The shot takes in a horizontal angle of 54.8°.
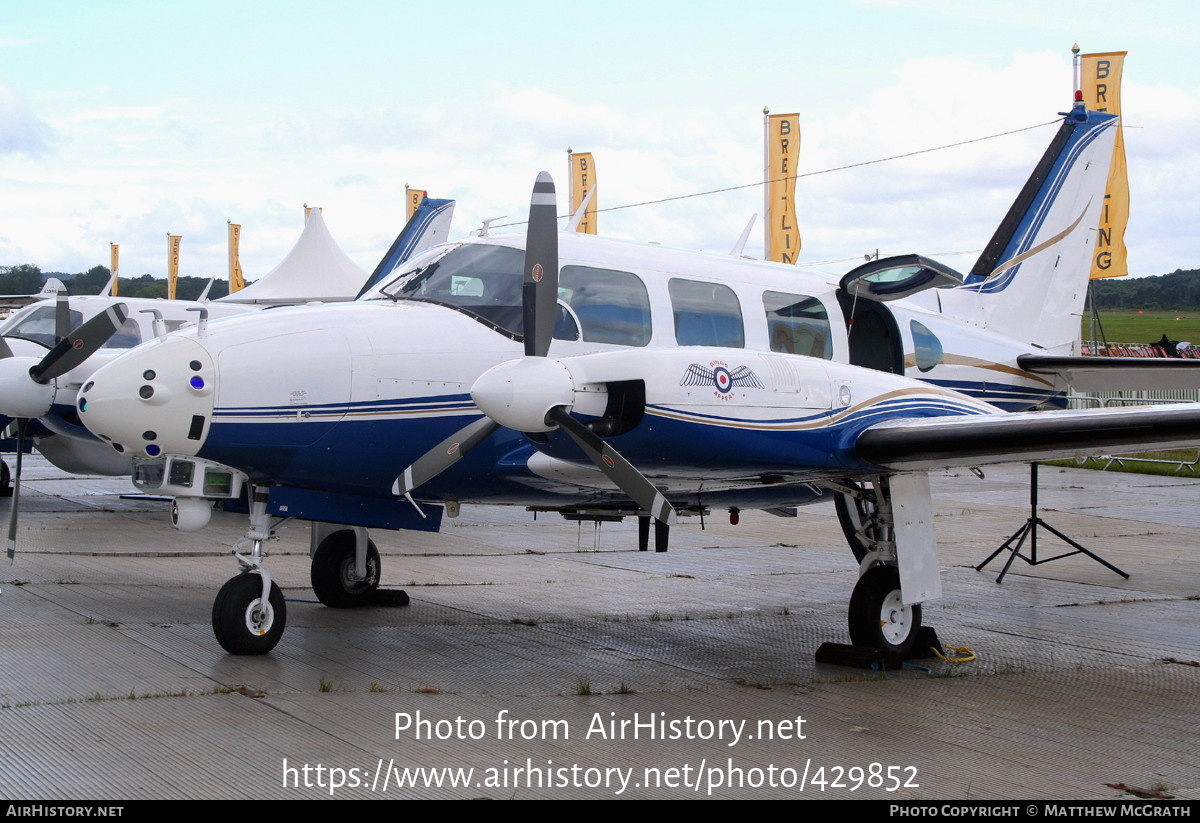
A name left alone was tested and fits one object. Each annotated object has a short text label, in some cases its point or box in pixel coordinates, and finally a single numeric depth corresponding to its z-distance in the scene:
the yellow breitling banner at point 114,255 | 58.94
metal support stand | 12.71
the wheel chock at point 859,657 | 8.20
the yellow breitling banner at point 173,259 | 53.25
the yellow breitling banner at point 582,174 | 35.75
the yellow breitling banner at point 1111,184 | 26.11
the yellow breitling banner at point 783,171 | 30.12
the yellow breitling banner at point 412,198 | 39.97
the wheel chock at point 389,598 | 10.18
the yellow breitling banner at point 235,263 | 49.25
